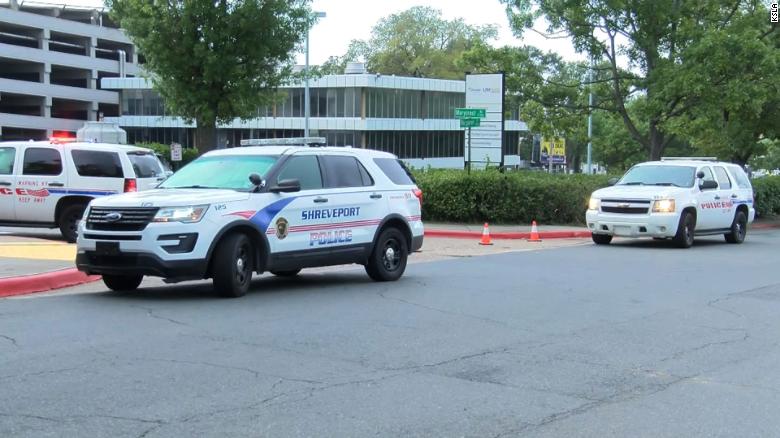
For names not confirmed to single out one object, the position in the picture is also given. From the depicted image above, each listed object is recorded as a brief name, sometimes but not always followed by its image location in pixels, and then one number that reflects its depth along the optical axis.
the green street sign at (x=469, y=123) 23.61
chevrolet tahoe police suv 18.11
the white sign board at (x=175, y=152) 44.13
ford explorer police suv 9.54
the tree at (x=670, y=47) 25.36
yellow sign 46.51
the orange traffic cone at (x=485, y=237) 19.30
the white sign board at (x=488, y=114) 25.19
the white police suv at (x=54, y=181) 16.50
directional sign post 23.58
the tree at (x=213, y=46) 24.97
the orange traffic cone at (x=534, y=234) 20.55
